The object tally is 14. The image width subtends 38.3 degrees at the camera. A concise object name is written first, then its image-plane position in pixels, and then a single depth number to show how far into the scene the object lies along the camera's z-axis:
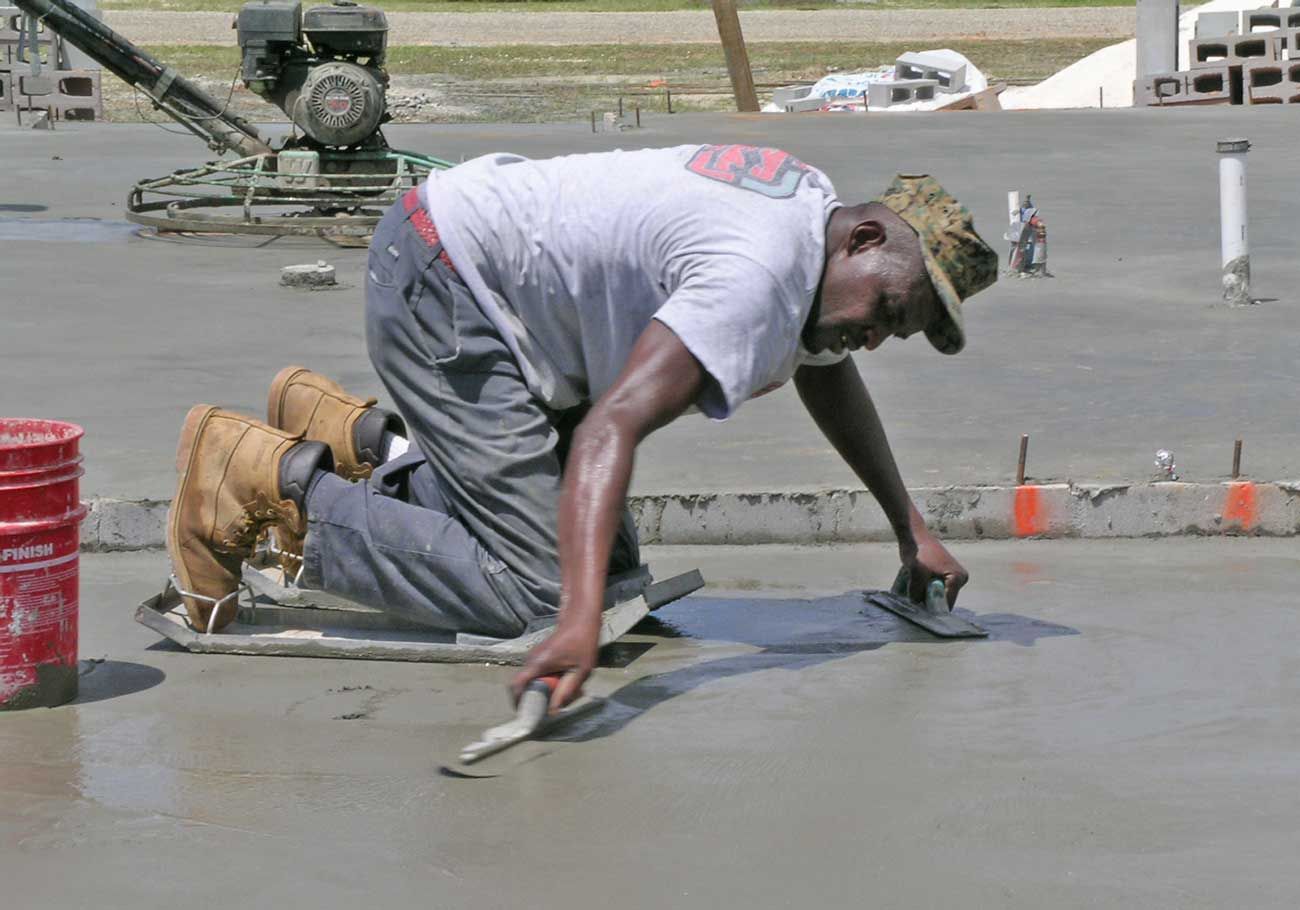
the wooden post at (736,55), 18.28
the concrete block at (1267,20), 19.78
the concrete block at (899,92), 20.97
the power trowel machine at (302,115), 10.27
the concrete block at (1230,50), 19.34
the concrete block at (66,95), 18.27
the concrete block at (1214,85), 19.17
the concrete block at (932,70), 21.34
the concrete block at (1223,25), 20.98
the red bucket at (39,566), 3.33
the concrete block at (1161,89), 19.28
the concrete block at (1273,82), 18.94
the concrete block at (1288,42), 19.41
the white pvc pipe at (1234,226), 7.61
